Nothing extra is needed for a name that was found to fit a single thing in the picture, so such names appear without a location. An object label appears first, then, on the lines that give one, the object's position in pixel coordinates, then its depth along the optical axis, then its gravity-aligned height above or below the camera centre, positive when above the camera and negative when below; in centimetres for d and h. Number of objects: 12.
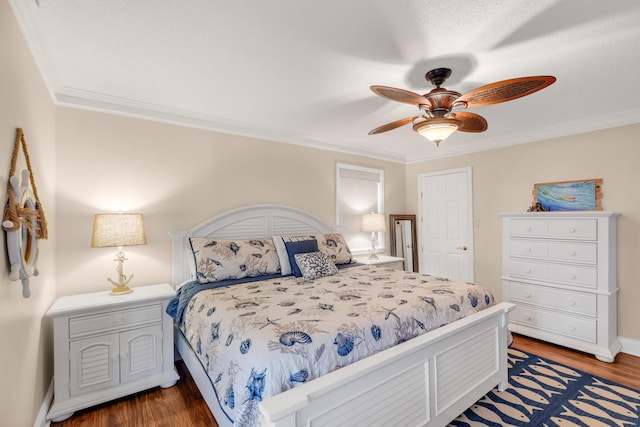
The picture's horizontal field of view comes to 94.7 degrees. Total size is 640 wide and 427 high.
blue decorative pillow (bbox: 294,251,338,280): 274 -50
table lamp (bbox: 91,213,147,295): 226 -14
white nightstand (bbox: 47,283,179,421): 203 -98
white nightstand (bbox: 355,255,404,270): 392 -68
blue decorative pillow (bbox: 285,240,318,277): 285 -37
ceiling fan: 172 +71
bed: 131 -75
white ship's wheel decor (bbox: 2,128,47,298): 136 -2
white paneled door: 423 -21
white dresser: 287 -74
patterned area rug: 199 -144
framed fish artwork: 317 +15
